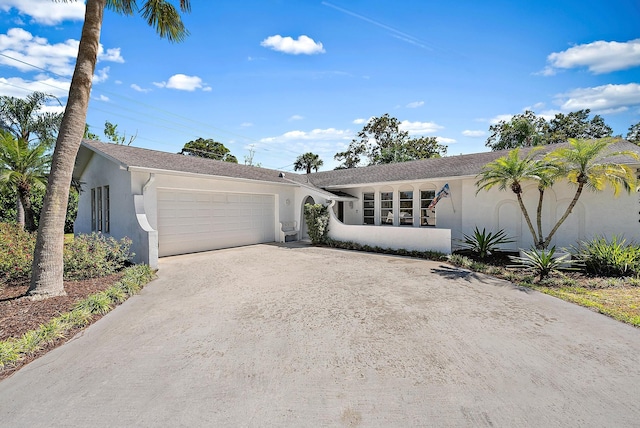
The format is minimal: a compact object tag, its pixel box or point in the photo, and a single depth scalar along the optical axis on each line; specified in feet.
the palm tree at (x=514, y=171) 29.90
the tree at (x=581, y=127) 97.19
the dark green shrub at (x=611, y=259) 26.03
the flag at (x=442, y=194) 42.86
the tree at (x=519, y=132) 86.74
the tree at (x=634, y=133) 95.18
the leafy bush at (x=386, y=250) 35.60
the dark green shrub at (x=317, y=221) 46.03
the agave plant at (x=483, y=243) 33.83
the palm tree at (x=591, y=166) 26.94
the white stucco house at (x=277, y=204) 32.40
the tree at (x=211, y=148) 139.95
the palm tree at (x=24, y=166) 38.01
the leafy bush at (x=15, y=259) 23.08
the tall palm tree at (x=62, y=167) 19.43
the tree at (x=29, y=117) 61.50
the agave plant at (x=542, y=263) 25.35
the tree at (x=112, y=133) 101.30
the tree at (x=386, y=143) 115.03
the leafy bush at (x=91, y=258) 24.31
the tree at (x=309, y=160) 121.70
